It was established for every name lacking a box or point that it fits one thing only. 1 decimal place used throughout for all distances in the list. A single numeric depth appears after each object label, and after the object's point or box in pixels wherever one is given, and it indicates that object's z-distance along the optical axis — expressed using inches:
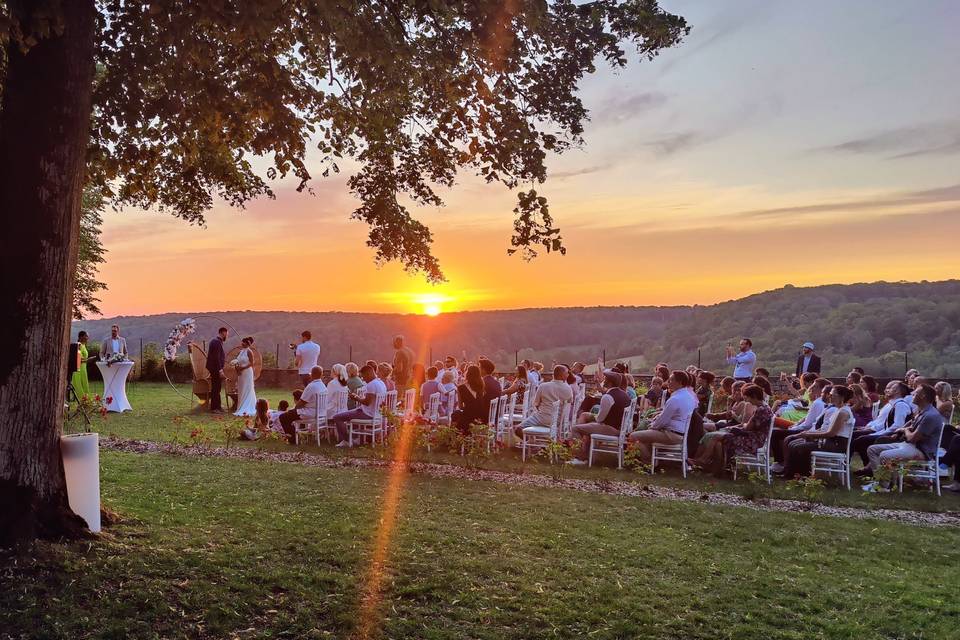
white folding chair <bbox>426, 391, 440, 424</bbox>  518.9
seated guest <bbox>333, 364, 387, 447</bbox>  482.6
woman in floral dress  400.5
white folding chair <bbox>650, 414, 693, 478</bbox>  405.7
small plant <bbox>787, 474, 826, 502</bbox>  354.8
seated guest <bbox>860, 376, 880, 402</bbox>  509.0
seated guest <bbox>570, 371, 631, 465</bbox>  434.3
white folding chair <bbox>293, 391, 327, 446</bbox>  485.4
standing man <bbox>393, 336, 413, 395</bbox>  643.5
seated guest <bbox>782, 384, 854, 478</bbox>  390.0
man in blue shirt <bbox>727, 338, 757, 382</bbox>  604.4
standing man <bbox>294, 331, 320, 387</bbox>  652.7
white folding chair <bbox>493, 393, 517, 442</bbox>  479.9
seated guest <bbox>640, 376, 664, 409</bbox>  553.6
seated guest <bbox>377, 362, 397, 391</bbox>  538.0
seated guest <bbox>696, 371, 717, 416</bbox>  489.4
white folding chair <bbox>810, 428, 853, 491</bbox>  390.3
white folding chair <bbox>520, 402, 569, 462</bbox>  449.1
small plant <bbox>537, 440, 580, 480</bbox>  398.0
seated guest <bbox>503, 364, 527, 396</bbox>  558.0
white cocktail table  657.6
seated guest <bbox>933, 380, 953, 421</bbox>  405.1
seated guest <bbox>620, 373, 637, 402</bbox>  460.7
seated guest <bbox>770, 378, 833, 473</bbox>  414.9
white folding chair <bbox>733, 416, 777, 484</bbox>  392.8
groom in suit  679.1
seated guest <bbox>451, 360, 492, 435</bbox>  479.5
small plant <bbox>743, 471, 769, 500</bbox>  355.0
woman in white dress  650.2
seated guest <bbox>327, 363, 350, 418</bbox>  503.8
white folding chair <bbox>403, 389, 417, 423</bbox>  485.2
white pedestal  215.8
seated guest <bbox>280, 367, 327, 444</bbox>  486.3
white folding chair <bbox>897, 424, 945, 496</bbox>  375.6
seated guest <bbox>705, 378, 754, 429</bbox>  437.1
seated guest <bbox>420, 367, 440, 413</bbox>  523.5
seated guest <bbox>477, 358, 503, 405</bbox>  482.9
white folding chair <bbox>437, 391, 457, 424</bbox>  518.9
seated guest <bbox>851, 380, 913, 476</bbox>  419.2
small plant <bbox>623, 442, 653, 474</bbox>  411.8
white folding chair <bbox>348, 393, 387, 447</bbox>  476.7
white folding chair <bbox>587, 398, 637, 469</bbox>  420.5
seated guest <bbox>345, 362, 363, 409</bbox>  514.3
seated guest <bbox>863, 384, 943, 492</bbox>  378.6
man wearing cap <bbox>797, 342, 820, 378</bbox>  585.6
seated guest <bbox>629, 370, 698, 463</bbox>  410.0
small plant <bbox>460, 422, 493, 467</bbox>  407.2
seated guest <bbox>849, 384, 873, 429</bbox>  425.4
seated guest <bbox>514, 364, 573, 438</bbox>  457.1
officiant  682.8
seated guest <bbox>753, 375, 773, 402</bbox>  472.1
